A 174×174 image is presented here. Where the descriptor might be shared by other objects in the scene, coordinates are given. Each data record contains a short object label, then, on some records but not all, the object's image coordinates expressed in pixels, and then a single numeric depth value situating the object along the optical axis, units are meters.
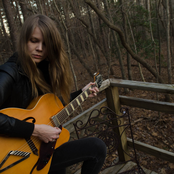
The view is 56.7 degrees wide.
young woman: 1.18
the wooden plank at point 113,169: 2.13
